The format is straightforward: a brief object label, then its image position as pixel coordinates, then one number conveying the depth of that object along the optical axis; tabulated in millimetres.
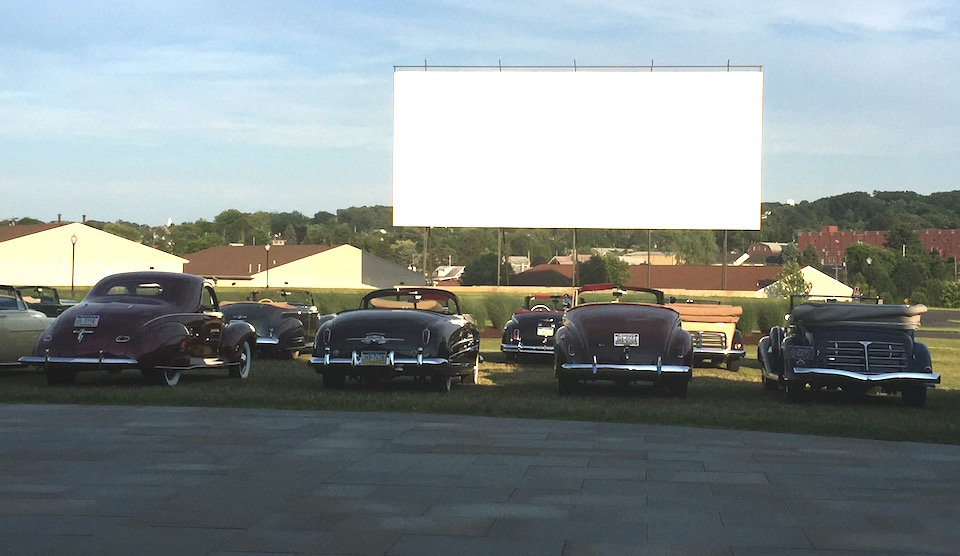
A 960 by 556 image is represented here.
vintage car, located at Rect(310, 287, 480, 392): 13172
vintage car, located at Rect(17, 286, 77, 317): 19172
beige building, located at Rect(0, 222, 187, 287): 75250
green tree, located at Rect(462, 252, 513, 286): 70688
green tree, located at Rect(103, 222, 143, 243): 139138
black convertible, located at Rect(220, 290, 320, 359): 19641
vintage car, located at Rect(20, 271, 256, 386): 13203
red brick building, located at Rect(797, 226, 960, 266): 169500
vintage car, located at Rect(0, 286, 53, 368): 14633
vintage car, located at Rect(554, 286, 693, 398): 13055
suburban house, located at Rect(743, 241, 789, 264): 164975
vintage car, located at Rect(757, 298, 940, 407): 12883
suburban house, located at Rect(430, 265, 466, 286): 128750
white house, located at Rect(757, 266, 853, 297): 102000
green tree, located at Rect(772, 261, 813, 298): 72938
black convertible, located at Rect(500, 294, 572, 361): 20109
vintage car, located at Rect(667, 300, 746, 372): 19156
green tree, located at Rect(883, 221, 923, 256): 139625
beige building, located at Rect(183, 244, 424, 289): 92500
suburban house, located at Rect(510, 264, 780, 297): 92125
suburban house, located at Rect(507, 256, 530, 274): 134762
